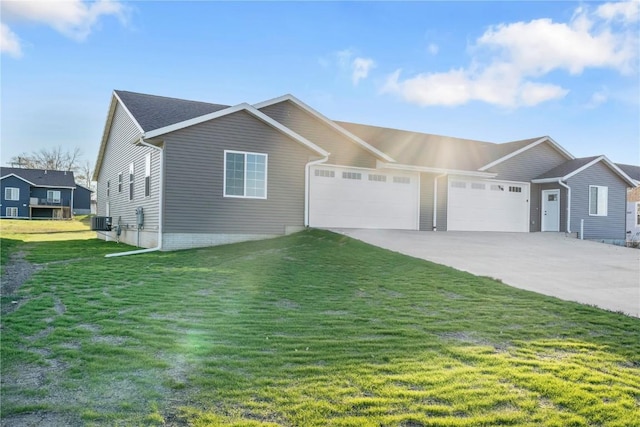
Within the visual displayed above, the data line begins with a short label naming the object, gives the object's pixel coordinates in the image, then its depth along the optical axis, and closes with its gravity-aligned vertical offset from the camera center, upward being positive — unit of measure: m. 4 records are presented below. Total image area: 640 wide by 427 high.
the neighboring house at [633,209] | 25.30 +0.41
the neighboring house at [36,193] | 49.41 +1.57
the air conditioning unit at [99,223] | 19.05 -0.63
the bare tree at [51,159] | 66.19 +7.13
